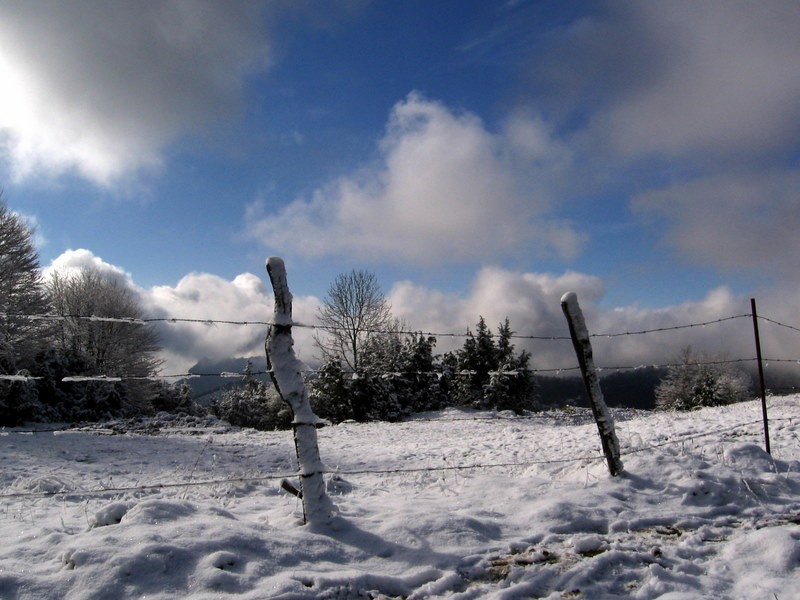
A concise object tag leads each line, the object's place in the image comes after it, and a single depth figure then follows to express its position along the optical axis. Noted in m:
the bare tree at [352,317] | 34.69
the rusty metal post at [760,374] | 7.75
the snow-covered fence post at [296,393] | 4.79
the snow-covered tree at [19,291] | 22.12
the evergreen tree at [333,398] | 29.09
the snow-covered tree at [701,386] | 33.69
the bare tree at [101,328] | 32.22
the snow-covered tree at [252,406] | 40.22
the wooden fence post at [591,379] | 6.30
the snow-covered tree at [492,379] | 32.25
